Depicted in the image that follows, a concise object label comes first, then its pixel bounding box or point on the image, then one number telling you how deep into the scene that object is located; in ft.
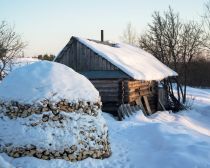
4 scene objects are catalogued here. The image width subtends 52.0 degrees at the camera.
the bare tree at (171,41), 57.73
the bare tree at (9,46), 54.41
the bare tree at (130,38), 103.11
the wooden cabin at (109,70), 33.80
